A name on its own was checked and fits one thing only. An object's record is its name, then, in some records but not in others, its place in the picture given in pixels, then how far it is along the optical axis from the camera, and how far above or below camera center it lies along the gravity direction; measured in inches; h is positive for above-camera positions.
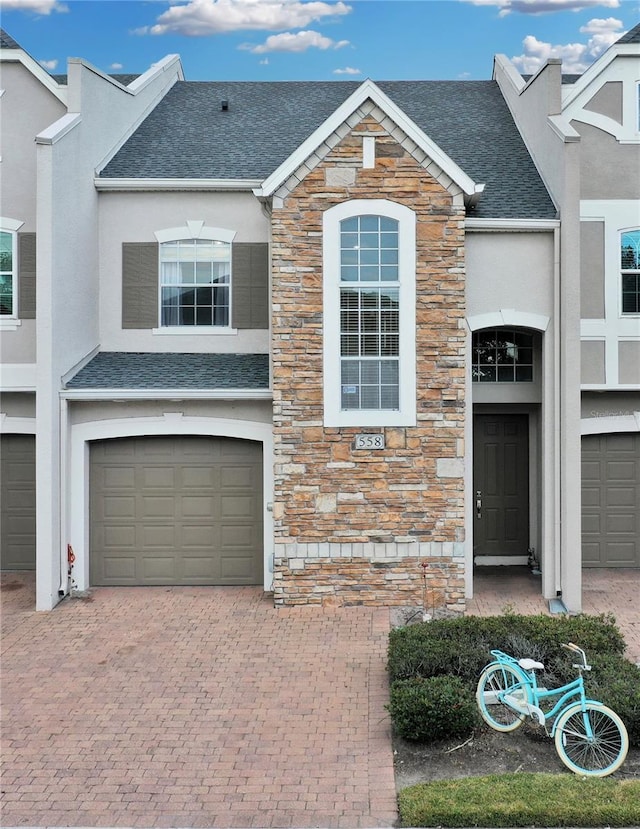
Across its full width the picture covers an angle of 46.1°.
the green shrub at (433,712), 275.7 -109.9
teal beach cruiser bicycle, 259.9 -110.4
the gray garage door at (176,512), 492.1 -63.2
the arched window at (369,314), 444.1 +60.3
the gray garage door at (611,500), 543.2 -62.3
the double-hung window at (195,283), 531.8 +94.0
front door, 534.9 -50.9
